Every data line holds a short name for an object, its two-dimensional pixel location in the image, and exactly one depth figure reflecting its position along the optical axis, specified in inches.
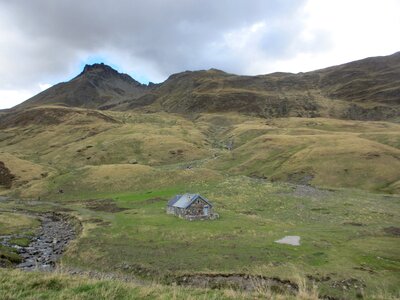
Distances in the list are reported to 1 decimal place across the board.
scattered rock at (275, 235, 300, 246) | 1988.2
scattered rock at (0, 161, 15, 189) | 4884.4
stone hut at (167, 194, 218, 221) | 2691.9
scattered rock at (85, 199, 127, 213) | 3273.4
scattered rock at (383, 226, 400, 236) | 2306.8
